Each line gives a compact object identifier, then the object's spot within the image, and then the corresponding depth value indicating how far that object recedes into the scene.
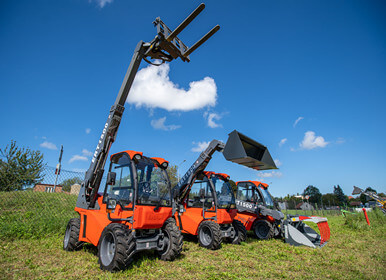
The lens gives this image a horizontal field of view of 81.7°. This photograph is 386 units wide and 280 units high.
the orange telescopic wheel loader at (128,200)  4.72
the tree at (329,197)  88.03
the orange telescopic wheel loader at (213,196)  7.04
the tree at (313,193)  91.44
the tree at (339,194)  85.34
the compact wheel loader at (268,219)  8.26
